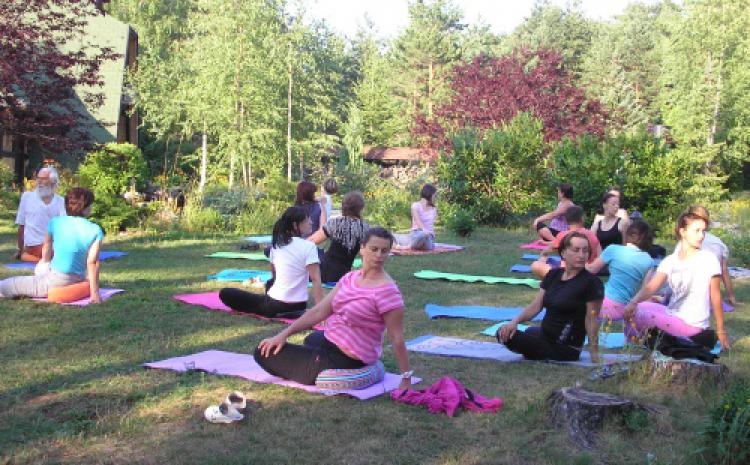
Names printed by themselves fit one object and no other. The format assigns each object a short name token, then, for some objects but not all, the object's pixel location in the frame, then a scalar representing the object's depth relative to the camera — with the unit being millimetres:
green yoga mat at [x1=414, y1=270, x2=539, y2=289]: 10391
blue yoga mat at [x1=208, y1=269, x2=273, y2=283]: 10158
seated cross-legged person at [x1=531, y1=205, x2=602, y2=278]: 8711
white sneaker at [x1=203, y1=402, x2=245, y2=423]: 4465
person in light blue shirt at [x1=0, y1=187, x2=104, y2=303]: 7953
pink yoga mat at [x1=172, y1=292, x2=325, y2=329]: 7644
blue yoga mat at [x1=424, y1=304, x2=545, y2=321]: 8078
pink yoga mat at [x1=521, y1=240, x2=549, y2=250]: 14507
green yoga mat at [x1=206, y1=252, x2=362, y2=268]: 12328
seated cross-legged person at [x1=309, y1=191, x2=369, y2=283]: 9047
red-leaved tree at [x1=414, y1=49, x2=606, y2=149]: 28969
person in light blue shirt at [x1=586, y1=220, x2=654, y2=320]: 7367
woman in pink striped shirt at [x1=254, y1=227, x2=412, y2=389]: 4891
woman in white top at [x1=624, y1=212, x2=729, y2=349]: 6129
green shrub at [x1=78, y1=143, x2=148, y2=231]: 18328
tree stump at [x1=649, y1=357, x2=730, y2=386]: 5102
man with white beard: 10406
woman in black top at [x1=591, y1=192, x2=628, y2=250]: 10602
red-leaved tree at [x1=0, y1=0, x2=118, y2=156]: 13914
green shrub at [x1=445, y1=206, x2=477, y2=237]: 16484
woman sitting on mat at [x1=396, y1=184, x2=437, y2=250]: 13672
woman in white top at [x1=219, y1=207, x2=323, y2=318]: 7301
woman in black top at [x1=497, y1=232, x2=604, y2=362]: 5879
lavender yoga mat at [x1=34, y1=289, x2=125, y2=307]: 8031
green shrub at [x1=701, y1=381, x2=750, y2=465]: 3604
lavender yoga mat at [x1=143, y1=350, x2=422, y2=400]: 5117
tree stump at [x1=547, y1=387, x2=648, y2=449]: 4305
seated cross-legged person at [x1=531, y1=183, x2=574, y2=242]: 12750
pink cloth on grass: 4805
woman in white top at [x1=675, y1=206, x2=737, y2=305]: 8039
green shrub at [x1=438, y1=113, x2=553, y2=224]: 18922
